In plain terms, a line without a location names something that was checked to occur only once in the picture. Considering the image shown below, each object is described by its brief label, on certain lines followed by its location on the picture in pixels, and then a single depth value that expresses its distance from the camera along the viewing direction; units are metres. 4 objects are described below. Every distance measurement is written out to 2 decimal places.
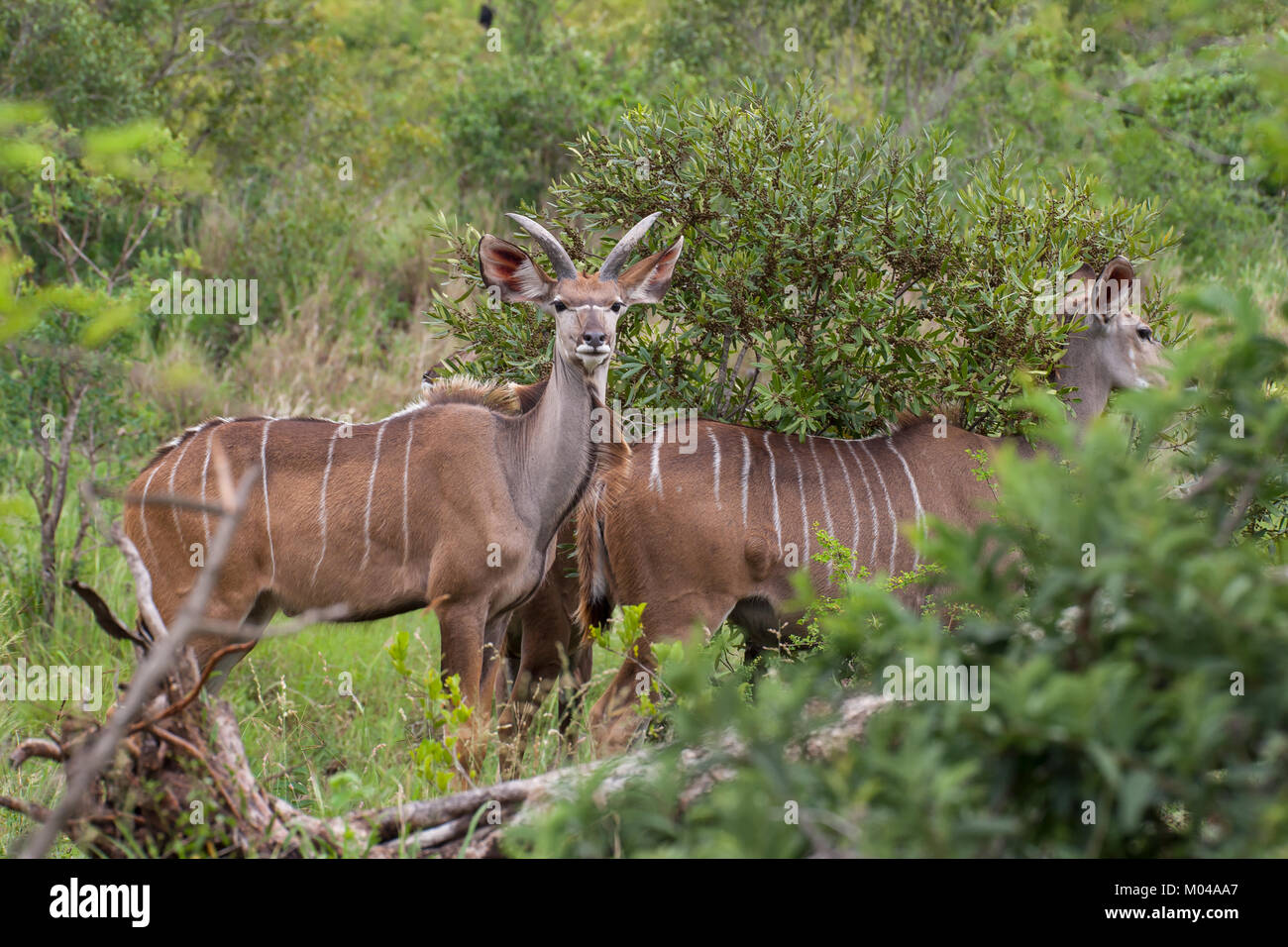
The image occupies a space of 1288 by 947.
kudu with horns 9.02
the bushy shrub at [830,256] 9.09
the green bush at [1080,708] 3.36
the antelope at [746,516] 8.98
